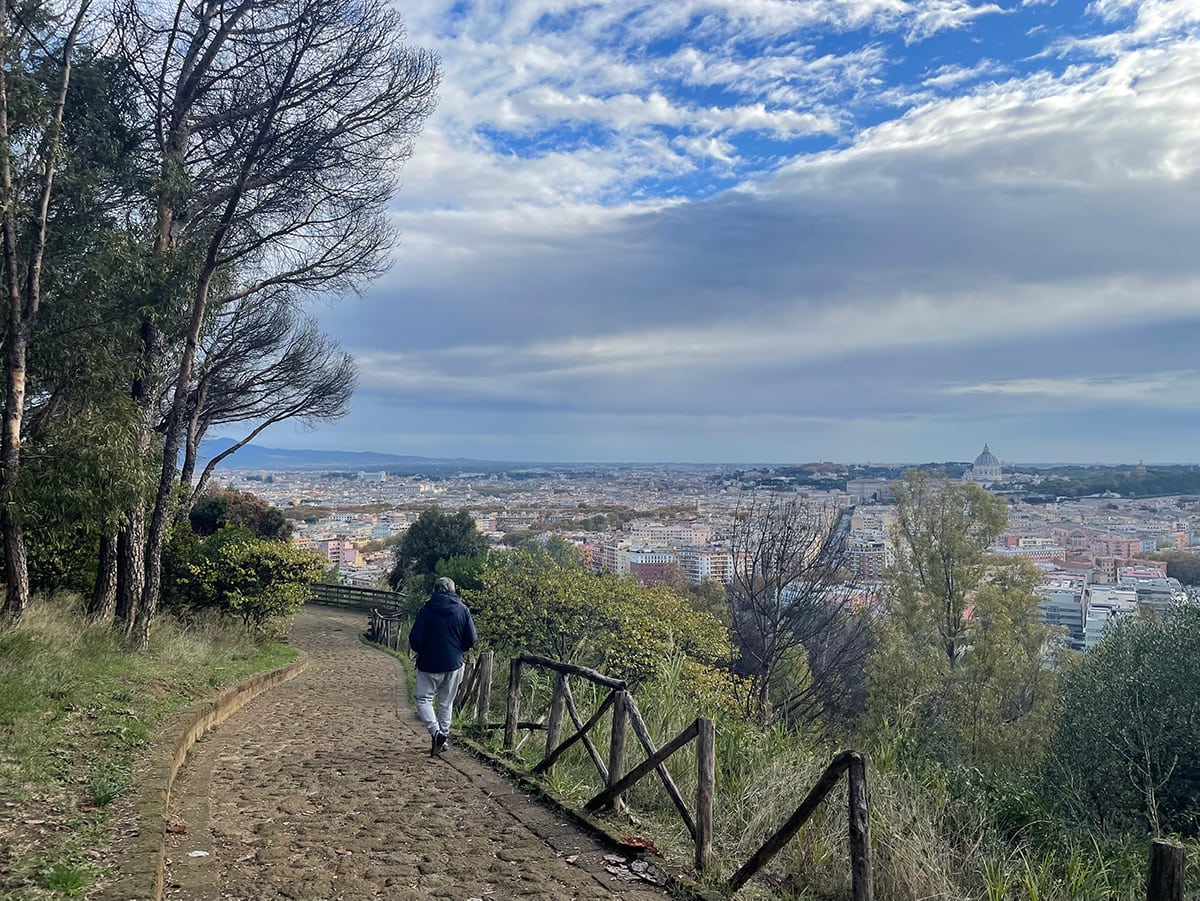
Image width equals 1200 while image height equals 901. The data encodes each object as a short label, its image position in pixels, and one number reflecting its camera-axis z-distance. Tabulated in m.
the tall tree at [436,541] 28.14
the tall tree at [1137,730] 9.67
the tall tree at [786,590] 17.45
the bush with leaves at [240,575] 14.42
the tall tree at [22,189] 9.10
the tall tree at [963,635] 20.13
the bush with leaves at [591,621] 11.66
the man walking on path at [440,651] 7.06
